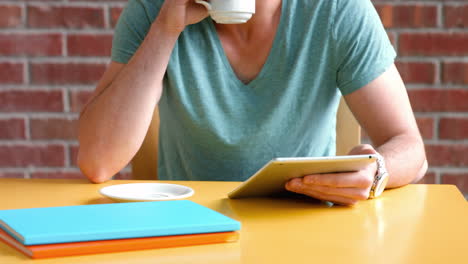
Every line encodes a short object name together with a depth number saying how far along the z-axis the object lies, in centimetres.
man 335
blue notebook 207
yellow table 207
